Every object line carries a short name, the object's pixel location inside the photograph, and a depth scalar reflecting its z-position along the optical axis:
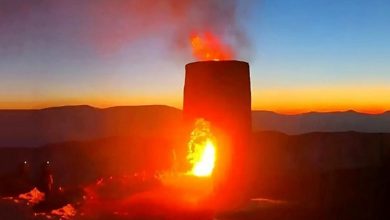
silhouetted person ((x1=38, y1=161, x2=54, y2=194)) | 17.50
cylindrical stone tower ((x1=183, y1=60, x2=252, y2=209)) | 18.83
